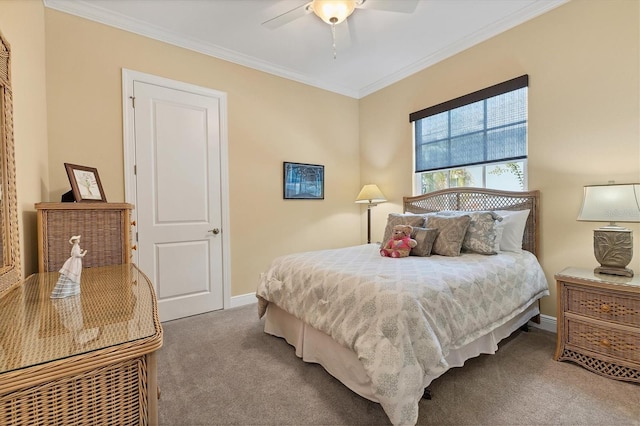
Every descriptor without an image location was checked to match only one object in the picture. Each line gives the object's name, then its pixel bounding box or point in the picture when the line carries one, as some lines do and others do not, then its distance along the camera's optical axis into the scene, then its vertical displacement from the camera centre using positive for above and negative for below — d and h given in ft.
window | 9.41 +2.39
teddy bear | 8.06 -1.04
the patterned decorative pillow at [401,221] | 9.24 -0.47
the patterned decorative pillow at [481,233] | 8.13 -0.79
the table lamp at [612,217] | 6.18 -0.28
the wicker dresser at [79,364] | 2.00 -1.12
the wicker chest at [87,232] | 5.63 -0.45
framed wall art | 12.51 +1.17
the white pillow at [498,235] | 8.21 -0.84
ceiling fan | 7.21 +5.07
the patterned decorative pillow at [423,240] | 8.17 -0.96
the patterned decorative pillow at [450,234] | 8.09 -0.80
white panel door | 9.43 +0.42
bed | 4.70 -1.99
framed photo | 6.57 +0.64
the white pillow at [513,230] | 8.66 -0.74
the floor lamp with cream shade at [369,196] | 12.82 +0.46
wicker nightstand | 6.00 -2.59
